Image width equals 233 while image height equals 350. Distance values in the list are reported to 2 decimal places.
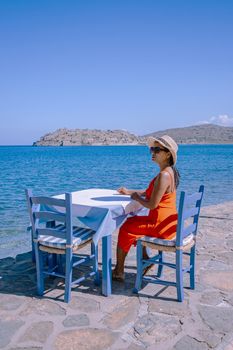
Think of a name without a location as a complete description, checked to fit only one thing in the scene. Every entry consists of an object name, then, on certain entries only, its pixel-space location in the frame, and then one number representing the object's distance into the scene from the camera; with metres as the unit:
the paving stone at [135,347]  3.10
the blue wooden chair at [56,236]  3.86
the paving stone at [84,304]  3.84
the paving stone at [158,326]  3.34
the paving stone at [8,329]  3.22
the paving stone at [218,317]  3.47
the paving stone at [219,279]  4.46
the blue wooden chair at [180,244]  3.92
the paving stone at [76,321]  3.52
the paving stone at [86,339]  3.13
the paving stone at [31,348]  3.09
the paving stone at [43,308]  3.74
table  4.11
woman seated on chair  4.14
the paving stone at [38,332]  3.23
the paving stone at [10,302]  3.88
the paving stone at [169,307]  3.77
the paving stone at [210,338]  3.19
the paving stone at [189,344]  3.12
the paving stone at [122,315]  3.53
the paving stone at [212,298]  4.03
